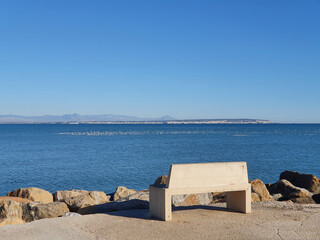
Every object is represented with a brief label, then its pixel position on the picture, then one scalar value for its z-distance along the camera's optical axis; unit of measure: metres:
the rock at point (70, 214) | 10.35
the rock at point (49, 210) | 11.22
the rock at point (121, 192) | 16.16
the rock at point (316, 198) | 13.00
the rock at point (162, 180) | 15.53
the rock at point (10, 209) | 10.91
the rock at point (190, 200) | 12.02
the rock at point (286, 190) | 13.24
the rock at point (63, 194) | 16.41
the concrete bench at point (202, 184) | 9.33
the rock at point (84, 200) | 12.40
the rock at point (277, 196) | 14.13
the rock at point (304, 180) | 17.45
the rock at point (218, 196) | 13.24
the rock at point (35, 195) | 15.73
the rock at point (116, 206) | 11.09
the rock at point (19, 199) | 15.04
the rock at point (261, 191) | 12.94
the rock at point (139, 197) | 12.64
